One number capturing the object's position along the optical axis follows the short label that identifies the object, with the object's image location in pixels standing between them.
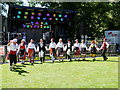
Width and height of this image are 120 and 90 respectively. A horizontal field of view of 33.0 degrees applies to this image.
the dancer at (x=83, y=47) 16.55
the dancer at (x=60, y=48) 16.17
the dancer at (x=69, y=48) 16.43
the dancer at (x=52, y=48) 15.75
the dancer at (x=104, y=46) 15.74
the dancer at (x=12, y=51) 11.39
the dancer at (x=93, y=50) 15.95
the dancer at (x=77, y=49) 16.39
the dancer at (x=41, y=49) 15.18
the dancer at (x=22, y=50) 14.02
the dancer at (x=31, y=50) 14.31
